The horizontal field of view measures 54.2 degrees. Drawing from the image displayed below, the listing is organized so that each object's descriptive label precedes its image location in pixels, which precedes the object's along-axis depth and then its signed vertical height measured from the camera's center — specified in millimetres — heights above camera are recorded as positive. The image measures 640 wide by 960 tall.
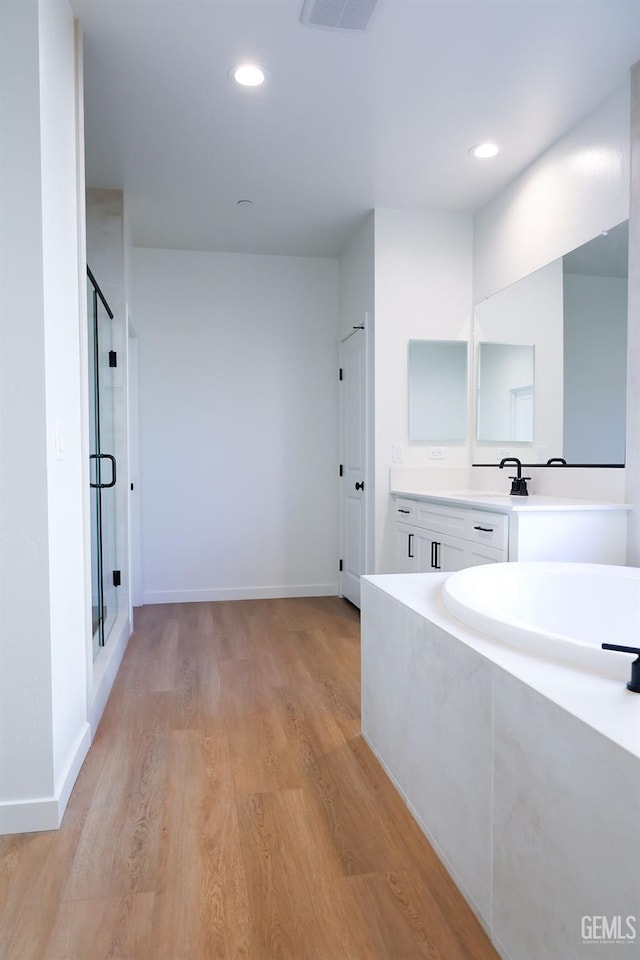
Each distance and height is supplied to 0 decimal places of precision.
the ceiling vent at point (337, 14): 2054 +1484
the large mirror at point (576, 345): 2627 +504
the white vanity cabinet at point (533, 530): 2473 -310
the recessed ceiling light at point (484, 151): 3049 +1504
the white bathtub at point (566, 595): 2025 -472
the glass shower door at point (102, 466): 2824 -51
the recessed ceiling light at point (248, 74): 2406 +1490
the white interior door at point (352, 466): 4199 -74
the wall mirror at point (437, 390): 3922 +406
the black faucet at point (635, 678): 1102 -397
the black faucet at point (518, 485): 3133 -153
